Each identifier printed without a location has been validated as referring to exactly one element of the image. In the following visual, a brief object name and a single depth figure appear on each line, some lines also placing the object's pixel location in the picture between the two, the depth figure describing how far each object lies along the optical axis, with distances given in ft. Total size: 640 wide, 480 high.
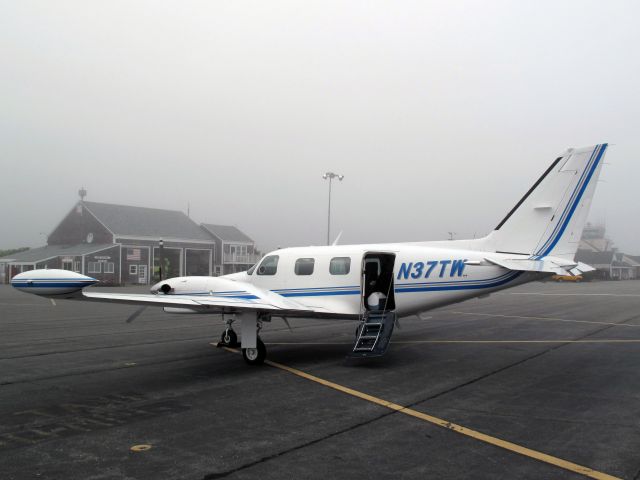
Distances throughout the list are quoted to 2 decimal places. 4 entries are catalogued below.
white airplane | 38.11
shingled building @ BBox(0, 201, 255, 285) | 181.16
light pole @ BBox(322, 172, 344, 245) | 136.56
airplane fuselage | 39.60
